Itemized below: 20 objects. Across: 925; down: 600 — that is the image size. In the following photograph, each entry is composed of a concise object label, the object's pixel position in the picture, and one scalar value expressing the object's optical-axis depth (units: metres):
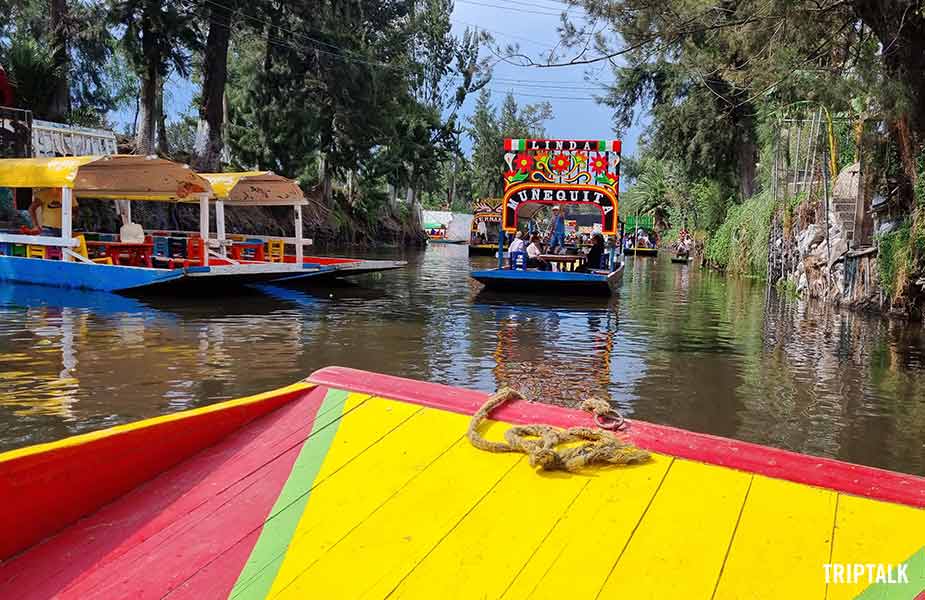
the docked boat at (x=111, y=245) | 14.22
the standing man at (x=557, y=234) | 20.45
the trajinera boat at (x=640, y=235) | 42.74
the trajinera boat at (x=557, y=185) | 17.06
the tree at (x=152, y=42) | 23.70
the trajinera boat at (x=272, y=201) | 17.14
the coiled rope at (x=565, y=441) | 3.00
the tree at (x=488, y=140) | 72.50
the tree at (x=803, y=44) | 10.14
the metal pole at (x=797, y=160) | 18.61
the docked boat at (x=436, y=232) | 64.88
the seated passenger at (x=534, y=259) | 18.36
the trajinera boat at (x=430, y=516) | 2.43
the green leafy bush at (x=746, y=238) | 23.31
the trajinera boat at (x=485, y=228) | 37.69
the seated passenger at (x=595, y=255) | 18.50
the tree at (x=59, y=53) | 24.62
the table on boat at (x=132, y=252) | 16.06
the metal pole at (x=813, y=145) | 16.81
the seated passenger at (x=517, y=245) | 18.03
